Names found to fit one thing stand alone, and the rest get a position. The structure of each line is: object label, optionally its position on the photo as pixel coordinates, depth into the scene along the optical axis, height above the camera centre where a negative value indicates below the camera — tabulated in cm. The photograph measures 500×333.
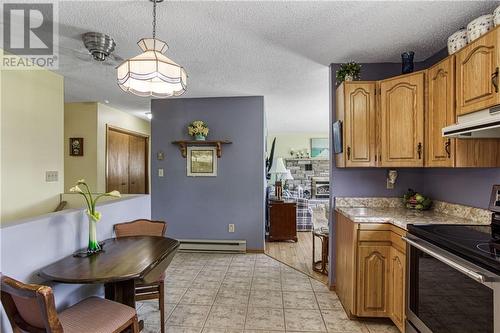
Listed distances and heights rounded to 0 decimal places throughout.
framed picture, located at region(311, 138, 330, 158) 900 +66
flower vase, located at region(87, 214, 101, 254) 176 -46
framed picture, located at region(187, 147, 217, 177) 412 +9
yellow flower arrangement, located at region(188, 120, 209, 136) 402 +56
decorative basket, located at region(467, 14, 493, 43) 168 +87
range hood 145 +23
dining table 141 -55
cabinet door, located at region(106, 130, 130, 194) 474 +11
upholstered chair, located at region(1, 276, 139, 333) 112 -71
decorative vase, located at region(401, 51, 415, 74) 239 +91
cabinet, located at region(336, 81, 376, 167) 244 +39
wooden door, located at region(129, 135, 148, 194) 554 +7
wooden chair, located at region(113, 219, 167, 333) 204 -56
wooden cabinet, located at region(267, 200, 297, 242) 465 -91
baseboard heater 403 -115
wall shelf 402 +35
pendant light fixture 160 +56
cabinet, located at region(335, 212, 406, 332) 212 -79
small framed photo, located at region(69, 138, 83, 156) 435 +32
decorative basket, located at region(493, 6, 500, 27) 157 +86
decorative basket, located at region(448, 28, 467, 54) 187 +88
